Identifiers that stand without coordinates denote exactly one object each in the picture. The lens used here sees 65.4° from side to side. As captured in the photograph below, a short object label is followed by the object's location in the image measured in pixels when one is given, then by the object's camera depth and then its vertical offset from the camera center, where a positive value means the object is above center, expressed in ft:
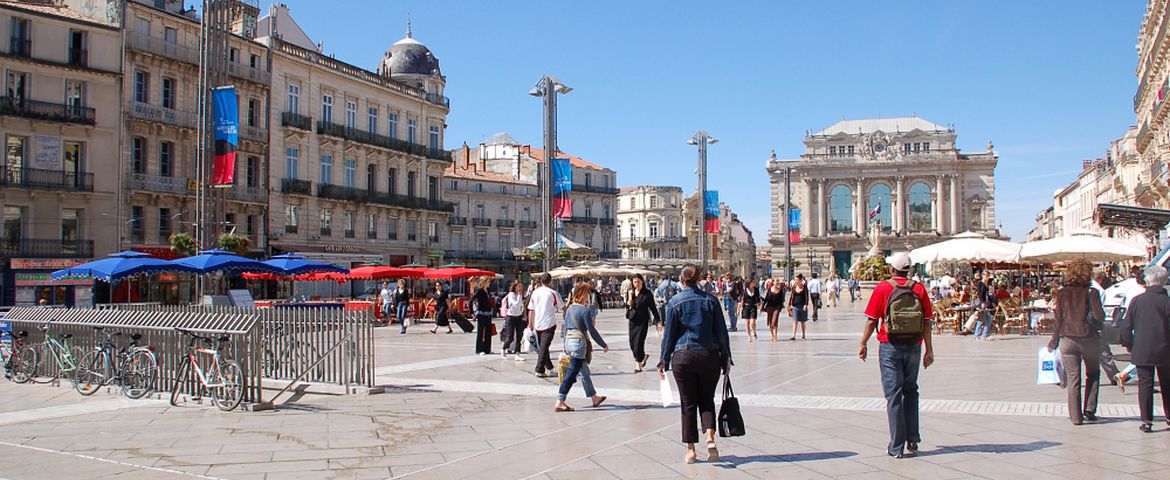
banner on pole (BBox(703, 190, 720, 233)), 140.77 +7.71
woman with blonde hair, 33.14 -3.14
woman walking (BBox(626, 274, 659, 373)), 44.42 -2.78
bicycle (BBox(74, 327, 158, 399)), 37.58 -4.54
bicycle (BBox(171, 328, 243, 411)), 33.91 -4.38
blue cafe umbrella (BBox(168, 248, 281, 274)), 61.25 -0.05
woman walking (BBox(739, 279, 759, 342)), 67.51 -3.48
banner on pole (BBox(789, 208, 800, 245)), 180.96 +6.93
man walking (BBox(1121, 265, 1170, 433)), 26.99 -2.48
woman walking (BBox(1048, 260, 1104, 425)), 28.50 -2.48
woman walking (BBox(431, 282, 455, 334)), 76.02 -3.92
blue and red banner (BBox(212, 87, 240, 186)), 63.31 +9.03
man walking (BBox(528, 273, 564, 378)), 41.04 -2.53
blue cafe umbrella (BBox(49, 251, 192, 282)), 61.52 -0.39
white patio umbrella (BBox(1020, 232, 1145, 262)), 68.33 +0.71
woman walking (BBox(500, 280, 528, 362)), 52.90 -3.20
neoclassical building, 296.92 +22.43
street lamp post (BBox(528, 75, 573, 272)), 84.53 +12.01
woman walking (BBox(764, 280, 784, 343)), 66.06 -3.19
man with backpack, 23.88 -2.20
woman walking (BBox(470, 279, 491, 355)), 55.21 -3.39
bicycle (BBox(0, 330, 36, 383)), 44.09 -4.79
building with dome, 130.52 +17.06
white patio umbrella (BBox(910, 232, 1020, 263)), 76.28 +0.64
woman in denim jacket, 23.27 -2.41
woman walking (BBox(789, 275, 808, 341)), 68.90 -3.11
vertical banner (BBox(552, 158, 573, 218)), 87.15 +6.99
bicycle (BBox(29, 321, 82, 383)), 41.65 -4.48
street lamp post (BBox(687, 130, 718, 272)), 132.05 +13.20
